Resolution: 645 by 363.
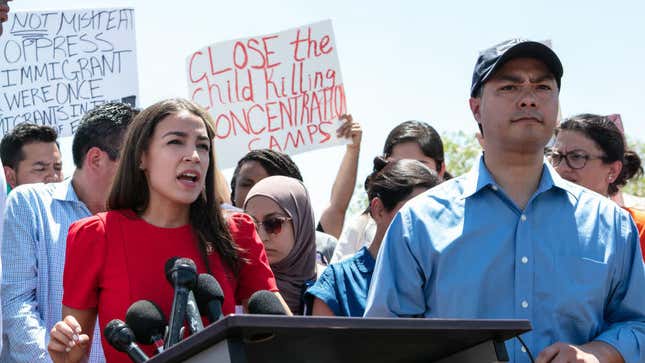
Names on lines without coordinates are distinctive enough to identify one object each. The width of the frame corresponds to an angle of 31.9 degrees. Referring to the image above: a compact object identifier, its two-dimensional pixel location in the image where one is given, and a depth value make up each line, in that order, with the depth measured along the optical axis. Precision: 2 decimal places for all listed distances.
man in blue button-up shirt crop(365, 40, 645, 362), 3.48
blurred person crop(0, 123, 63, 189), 7.26
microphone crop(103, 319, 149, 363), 2.90
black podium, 2.32
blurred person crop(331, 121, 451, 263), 6.76
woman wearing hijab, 5.24
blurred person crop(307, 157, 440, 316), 4.52
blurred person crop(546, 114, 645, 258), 6.20
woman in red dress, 3.95
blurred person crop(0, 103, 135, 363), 4.76
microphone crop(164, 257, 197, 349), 2.80
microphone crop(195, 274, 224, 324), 3.15
